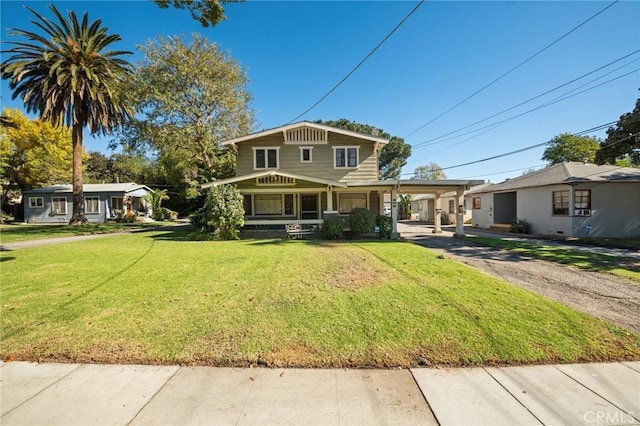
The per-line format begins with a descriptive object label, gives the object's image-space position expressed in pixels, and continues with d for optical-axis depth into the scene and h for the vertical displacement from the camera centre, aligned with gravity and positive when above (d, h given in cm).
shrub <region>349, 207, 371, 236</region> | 1504 -61
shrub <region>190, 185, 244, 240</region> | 1395 -3
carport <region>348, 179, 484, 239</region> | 1505 +116
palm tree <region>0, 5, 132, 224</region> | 1905 +920
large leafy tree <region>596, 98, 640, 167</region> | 1628 +378
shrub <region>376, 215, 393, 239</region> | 1498 -85
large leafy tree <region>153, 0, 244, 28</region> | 668 +476
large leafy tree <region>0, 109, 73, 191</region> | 3102 +663
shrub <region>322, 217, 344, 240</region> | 1459 -93
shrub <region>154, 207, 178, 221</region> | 3234 -30
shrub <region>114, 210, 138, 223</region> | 2815 -38
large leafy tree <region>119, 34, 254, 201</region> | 2250 +894
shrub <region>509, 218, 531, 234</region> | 1917 -135
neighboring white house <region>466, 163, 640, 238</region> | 1639 +23
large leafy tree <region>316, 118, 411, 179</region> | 4745 +886
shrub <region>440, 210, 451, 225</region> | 2903 -112
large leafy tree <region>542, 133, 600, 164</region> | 3978 +816
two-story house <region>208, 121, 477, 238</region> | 1744 +287
